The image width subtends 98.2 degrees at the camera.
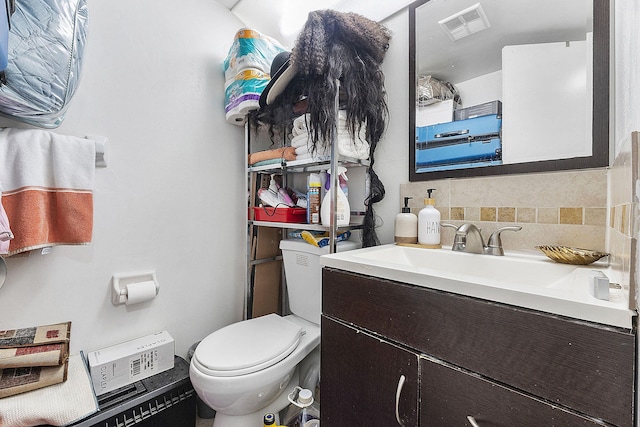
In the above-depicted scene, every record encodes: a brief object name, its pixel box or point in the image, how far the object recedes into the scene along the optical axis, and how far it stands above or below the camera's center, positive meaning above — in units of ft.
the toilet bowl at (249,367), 3.20 -1.91
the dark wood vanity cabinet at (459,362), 1.49 -1.03
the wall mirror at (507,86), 2.73 +1.39
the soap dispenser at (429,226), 3.59 -0.23
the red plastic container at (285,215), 4.49 -0.09
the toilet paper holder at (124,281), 3.96 -1.07
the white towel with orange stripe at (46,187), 3.01 +0.27
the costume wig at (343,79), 3.64 +1.85
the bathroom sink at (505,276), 1.53 -0.55
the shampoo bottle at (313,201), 4.19 +0.13
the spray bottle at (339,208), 3.91 +0.02
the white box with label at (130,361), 3.48 -2.03
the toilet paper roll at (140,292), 3.99 -1.20
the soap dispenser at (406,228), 3.76 -0.26
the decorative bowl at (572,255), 2.47 -0.42
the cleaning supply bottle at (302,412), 3.44 -2.77
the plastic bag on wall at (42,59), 2.71 +1.56
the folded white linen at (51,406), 2.62 -1.94
